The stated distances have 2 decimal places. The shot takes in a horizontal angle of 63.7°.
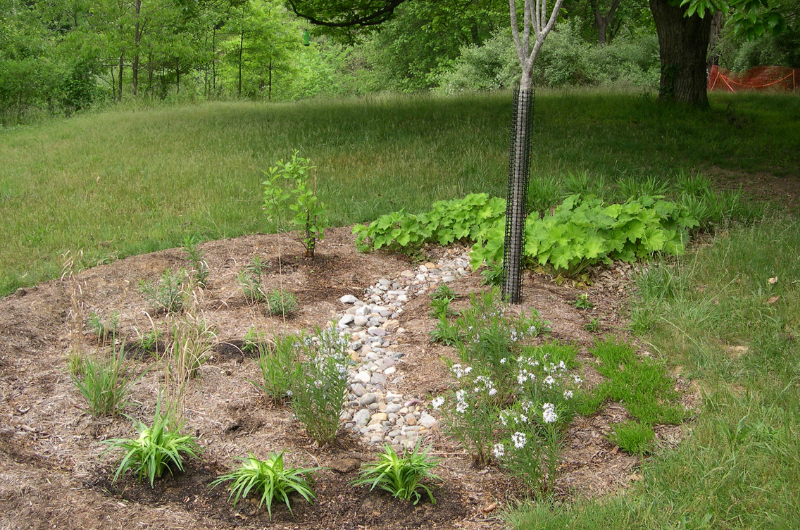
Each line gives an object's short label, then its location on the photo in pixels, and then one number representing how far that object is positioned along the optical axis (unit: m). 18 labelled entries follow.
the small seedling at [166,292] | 4.51
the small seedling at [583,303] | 4.61
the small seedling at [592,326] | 4.24
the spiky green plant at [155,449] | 2.76
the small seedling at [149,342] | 3.92
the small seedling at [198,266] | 4.89
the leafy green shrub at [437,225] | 5.79
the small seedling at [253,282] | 4.61
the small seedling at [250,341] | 3.95
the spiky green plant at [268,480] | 2.61
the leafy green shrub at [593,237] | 4.90
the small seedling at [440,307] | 4.27
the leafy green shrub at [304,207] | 5.33
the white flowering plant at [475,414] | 2.90
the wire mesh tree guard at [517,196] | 4.41
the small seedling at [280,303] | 4.48
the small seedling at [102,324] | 4.10
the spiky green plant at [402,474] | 2.69
